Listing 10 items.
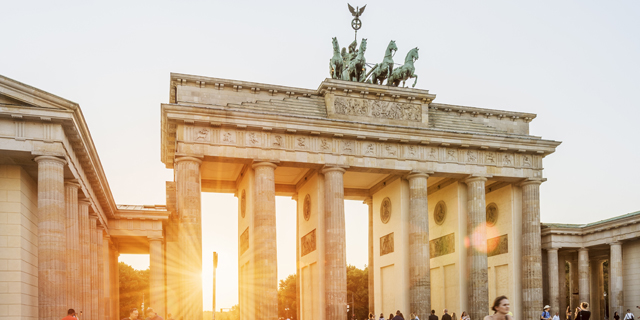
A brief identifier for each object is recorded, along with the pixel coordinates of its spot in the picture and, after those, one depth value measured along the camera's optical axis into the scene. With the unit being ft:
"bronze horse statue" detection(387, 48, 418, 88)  137.28
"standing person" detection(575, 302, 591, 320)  61.83
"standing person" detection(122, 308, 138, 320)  44.10
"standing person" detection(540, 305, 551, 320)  83.76
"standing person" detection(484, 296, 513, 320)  26.71
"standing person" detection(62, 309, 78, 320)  54.54
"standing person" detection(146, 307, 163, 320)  43.01
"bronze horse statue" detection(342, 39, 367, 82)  134.21
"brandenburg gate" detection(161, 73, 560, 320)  116.98
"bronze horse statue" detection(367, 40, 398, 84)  137.69
